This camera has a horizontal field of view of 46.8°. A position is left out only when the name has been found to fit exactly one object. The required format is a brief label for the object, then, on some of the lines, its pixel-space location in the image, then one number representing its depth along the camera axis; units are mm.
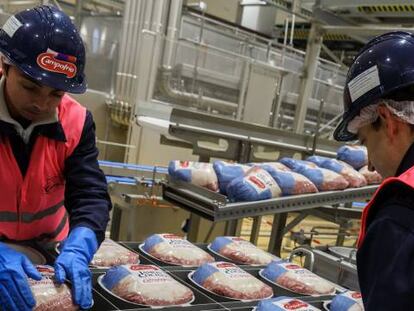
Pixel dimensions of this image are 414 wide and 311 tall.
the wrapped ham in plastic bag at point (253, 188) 2104
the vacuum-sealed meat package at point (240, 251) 1879
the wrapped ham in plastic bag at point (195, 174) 2262
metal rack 2039
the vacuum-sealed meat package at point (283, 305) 1396
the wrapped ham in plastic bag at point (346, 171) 2564
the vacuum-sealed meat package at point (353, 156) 2842
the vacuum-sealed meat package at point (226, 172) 2279
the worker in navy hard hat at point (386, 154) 808
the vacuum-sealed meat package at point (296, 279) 1669
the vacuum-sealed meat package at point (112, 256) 1616
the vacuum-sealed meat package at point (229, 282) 1531
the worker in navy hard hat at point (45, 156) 1295
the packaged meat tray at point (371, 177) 2684
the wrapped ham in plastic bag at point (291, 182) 2271
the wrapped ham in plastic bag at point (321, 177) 2430
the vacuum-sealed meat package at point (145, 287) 1391
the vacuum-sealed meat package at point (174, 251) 1737
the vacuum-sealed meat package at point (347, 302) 1477
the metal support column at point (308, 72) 3805
